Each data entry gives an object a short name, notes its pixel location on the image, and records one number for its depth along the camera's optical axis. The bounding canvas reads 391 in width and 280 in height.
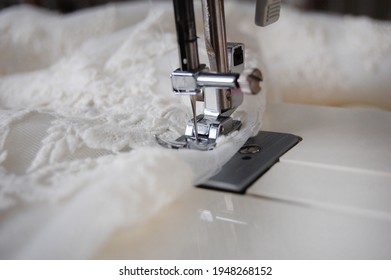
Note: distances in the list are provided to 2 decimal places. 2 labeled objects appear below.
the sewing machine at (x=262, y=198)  0.13
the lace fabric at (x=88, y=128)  0.12
